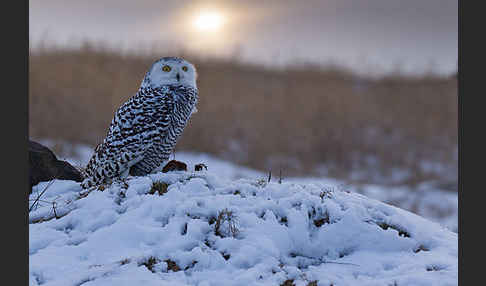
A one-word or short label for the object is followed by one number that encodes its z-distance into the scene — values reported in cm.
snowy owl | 1132
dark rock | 1273
